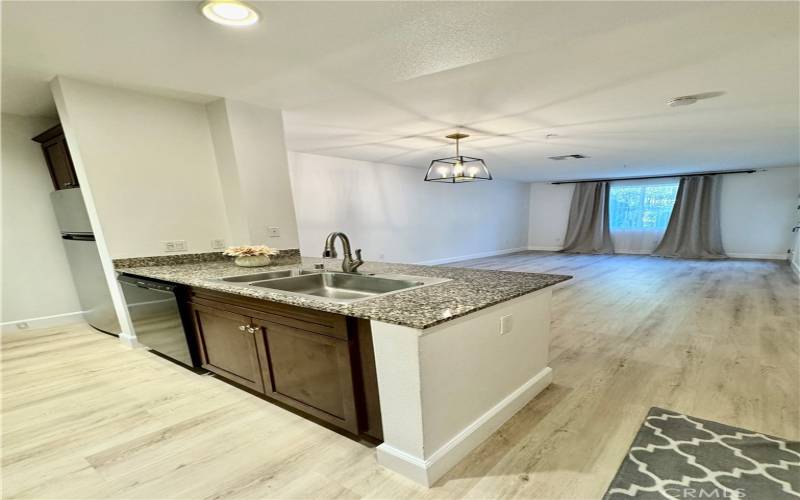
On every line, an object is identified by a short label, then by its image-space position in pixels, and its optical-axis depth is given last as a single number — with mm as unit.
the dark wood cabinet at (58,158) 2760
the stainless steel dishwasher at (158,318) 2271
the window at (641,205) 8273
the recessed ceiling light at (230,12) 1434
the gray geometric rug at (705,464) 1295
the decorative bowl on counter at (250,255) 2445
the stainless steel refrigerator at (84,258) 2859
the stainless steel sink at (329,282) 1950
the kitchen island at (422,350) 1298
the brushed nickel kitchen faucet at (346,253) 2045
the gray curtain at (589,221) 9008
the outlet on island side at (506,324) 1660
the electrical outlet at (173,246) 2723
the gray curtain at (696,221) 7664
